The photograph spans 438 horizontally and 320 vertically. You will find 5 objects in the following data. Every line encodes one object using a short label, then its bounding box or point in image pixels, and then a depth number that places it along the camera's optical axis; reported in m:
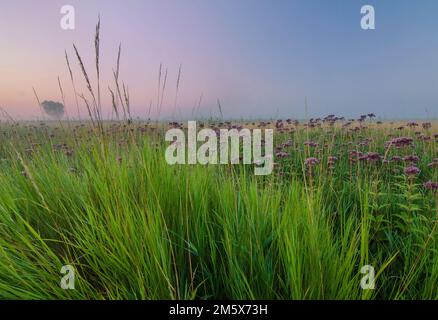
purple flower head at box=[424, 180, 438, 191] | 2.74
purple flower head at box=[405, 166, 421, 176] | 2.77
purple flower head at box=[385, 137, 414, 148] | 3.36
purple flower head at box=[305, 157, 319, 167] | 2.85
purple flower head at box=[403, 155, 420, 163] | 3.37
